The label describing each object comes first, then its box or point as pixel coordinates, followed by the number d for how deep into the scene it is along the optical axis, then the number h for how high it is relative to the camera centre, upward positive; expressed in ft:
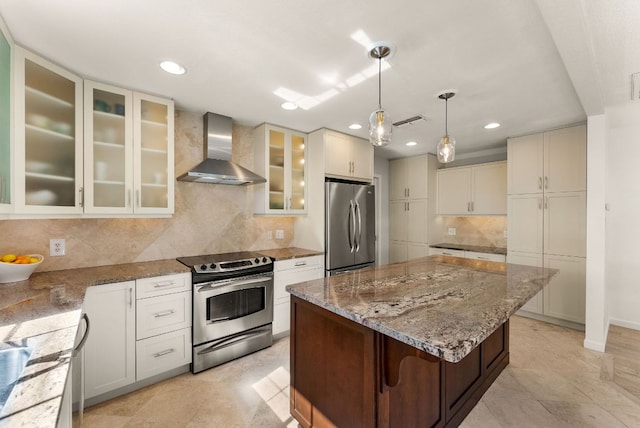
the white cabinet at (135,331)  6.39 -2.98
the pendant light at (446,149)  7.09 +1.66
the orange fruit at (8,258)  6.00 -0.99
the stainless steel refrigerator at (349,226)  11.03 -0.53
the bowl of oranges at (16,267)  5.87 -1.18
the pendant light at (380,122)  5.76 +1.92
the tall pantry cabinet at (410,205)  14.84 +0.50
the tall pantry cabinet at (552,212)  10.51 +0.06
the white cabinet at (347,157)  11.12 +2.42
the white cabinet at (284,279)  9.76 -2.42
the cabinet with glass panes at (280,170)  10.62 +1.75
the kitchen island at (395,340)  3.72 -2.00
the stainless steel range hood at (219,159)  8.96 +1.91
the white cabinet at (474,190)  13.04 +1.20
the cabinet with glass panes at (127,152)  7.09 +1.70
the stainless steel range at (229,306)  7.91 -2.90
